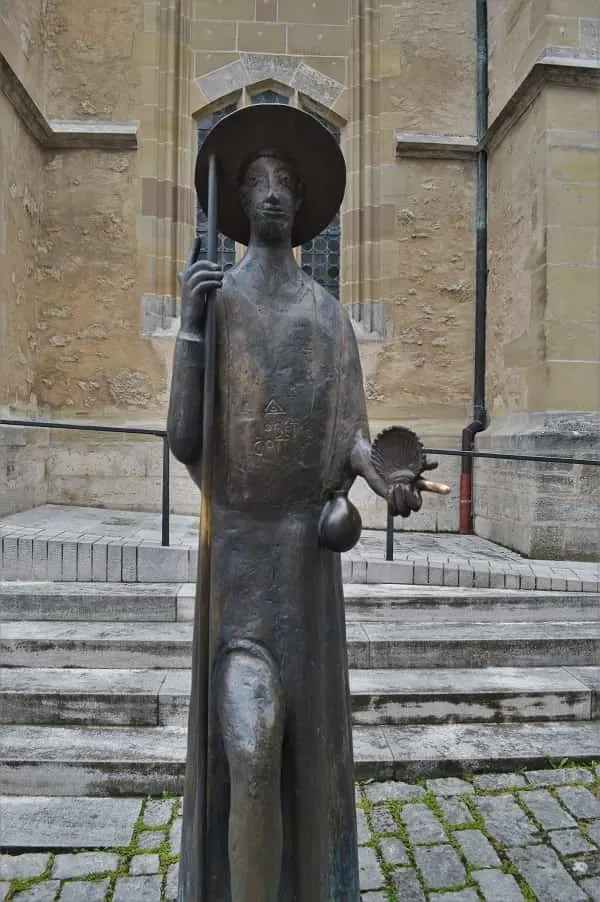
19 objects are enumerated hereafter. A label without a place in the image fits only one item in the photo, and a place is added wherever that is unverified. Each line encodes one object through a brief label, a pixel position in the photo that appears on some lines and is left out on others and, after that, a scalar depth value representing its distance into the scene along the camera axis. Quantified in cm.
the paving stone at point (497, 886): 254
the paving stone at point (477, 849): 275
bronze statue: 172
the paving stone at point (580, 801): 309
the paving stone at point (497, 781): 331
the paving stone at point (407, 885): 255
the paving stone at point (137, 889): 253
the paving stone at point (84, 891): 253
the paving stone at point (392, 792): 321
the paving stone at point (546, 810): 301
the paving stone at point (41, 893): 253
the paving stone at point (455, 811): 304
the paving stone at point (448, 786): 326
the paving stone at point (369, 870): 263
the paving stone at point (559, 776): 334
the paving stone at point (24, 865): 267
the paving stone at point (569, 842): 283
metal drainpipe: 796
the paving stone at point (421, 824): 292
